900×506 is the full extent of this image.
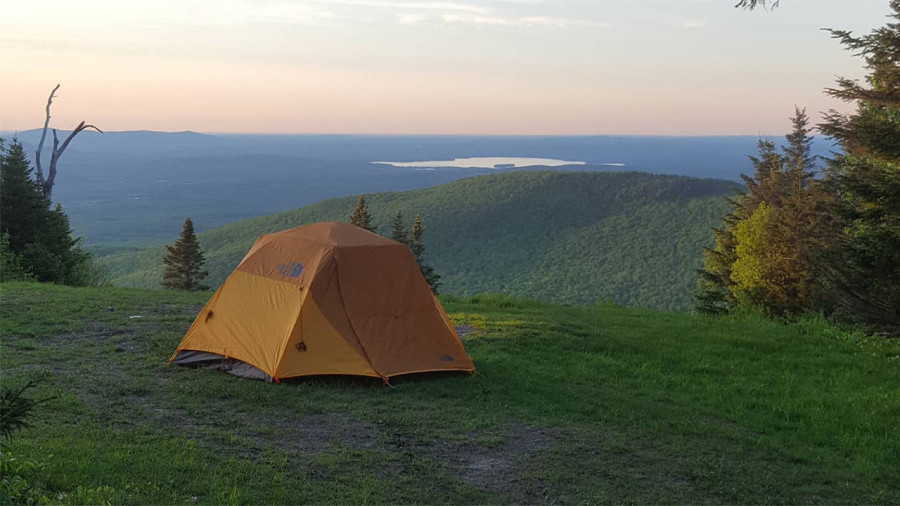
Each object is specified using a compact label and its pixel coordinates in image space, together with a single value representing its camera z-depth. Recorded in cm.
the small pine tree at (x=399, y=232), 3925
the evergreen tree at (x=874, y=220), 1000
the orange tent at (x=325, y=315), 899
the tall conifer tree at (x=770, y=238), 2680
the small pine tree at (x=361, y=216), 3856
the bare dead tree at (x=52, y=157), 2242
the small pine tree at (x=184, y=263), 3919
